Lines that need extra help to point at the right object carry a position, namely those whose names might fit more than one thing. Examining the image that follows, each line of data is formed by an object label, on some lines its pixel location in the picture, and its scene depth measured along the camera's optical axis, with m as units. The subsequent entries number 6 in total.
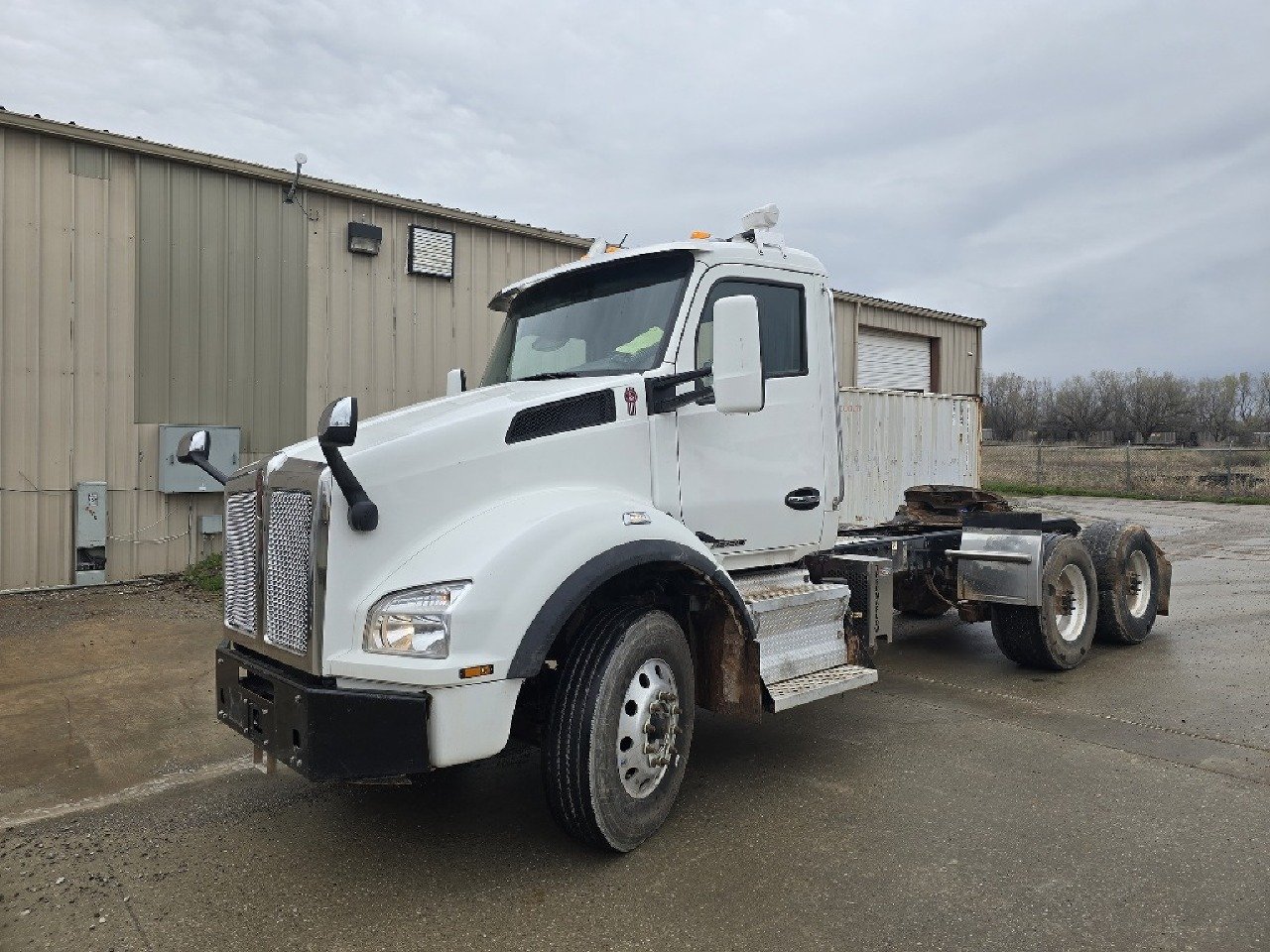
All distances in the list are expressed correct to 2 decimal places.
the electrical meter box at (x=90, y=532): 9.20
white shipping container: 7.91
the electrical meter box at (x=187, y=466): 9.62
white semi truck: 3.13
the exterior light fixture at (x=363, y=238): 10.74
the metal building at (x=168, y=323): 9.00
